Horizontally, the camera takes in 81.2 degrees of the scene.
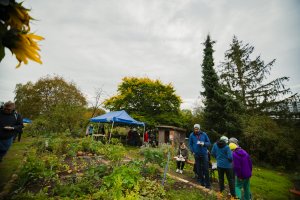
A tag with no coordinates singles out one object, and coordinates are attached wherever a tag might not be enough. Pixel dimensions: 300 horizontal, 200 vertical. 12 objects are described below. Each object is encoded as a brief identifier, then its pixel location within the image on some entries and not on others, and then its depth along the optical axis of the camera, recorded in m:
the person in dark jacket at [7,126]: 3.96
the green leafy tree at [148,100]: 22.14
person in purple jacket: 4.59
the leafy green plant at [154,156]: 5.59
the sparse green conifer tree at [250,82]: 17.73
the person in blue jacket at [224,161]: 4.88
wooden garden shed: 19.17
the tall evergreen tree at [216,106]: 16.93
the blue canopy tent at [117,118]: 13.46
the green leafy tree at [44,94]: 26.70
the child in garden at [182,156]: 7.53
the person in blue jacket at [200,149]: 5.65
